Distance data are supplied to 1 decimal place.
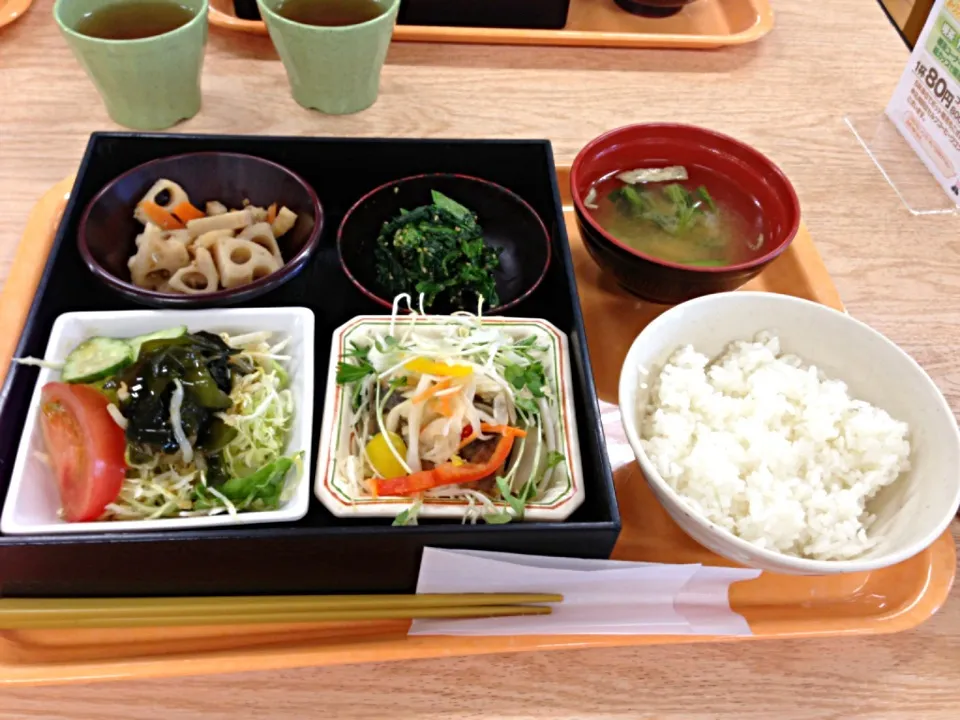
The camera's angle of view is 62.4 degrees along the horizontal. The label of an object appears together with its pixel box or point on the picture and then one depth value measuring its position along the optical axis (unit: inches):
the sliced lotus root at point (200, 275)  15.5
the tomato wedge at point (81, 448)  12.0
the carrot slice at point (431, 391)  13.4
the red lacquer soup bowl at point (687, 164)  14.7
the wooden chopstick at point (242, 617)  11.3
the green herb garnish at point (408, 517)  11.4
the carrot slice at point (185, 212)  16.1
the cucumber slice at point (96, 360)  13.1
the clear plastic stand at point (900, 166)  19.2
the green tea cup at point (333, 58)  17.4
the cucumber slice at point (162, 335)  13.6
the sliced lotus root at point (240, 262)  15.4
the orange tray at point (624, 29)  21.9
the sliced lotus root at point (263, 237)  16.0
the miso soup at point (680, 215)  16.3
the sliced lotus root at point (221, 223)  16.1
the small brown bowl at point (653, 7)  23.0
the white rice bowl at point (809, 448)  12.0
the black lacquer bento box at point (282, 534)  11.1
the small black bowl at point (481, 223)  16.3
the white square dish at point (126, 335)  11.5
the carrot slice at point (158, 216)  15.9
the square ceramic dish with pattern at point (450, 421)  12.1
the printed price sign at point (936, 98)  18.0
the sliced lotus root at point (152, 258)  15.5
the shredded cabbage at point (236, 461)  12.3
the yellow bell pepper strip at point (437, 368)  13.6
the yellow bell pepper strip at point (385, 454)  13.0
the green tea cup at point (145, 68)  16.7
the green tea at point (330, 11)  18.8
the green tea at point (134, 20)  17.9
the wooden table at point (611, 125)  11.5
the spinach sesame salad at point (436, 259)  15.7
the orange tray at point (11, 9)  21.3
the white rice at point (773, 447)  12.2
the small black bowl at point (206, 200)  14.7
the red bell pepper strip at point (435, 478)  12.3
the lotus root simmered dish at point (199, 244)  15.5
